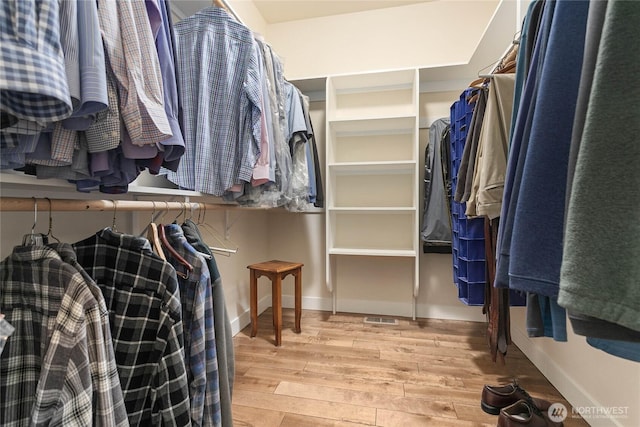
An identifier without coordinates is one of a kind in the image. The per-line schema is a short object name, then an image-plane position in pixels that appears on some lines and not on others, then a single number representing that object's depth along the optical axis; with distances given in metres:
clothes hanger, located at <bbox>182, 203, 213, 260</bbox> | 0.86
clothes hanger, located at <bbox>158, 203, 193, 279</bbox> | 0.82
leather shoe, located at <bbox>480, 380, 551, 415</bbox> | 1.22
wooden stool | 1.85
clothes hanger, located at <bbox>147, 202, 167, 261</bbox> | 0.83
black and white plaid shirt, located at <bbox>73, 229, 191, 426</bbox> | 0.70
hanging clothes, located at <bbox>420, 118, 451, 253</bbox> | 2.04
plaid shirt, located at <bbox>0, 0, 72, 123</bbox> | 0.40
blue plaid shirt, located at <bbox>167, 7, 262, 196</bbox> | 1.23
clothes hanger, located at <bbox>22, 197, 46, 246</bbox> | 0.60
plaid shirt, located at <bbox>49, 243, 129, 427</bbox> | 0.58
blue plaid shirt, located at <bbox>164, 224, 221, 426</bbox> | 0.77
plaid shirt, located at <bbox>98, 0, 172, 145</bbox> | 0.59
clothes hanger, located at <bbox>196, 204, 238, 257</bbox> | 1.73
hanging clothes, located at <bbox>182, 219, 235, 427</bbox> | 0.84
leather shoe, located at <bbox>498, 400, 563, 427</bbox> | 1.06
